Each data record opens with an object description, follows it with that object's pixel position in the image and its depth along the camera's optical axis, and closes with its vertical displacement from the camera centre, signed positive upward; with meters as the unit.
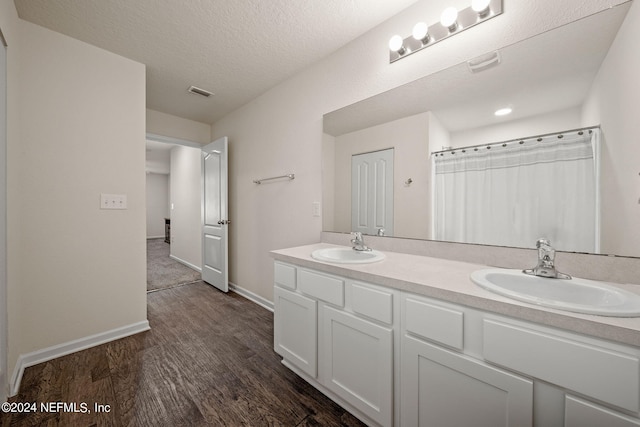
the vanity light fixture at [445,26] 1.21 +1.02
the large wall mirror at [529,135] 0.95 +0.38
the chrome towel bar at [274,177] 2.31 +0.34
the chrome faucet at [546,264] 0.97 -0.21
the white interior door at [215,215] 3.06 -0.07
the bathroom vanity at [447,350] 0.64 -0.49
